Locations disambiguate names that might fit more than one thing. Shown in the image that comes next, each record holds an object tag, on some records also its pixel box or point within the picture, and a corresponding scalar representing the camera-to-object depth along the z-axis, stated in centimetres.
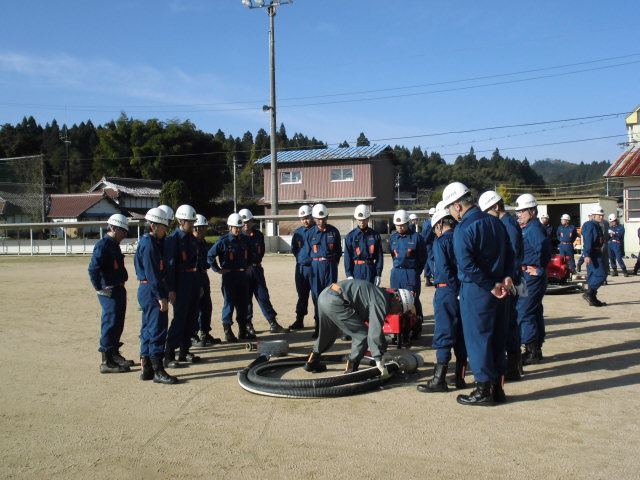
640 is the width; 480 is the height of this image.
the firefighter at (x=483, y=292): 533
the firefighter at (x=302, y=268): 1011
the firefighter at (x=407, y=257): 885
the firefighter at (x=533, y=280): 729
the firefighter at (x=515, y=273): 623
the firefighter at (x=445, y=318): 605
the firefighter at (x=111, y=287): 709
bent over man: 626
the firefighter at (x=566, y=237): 1642
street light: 3331
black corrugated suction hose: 584
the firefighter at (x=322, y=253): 949
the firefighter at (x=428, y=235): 1099
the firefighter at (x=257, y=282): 985
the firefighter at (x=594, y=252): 1166
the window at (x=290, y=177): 4341
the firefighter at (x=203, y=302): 888
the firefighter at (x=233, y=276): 930
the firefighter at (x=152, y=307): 659
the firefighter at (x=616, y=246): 1866
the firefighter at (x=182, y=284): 725
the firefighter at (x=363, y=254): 923
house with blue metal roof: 4194
